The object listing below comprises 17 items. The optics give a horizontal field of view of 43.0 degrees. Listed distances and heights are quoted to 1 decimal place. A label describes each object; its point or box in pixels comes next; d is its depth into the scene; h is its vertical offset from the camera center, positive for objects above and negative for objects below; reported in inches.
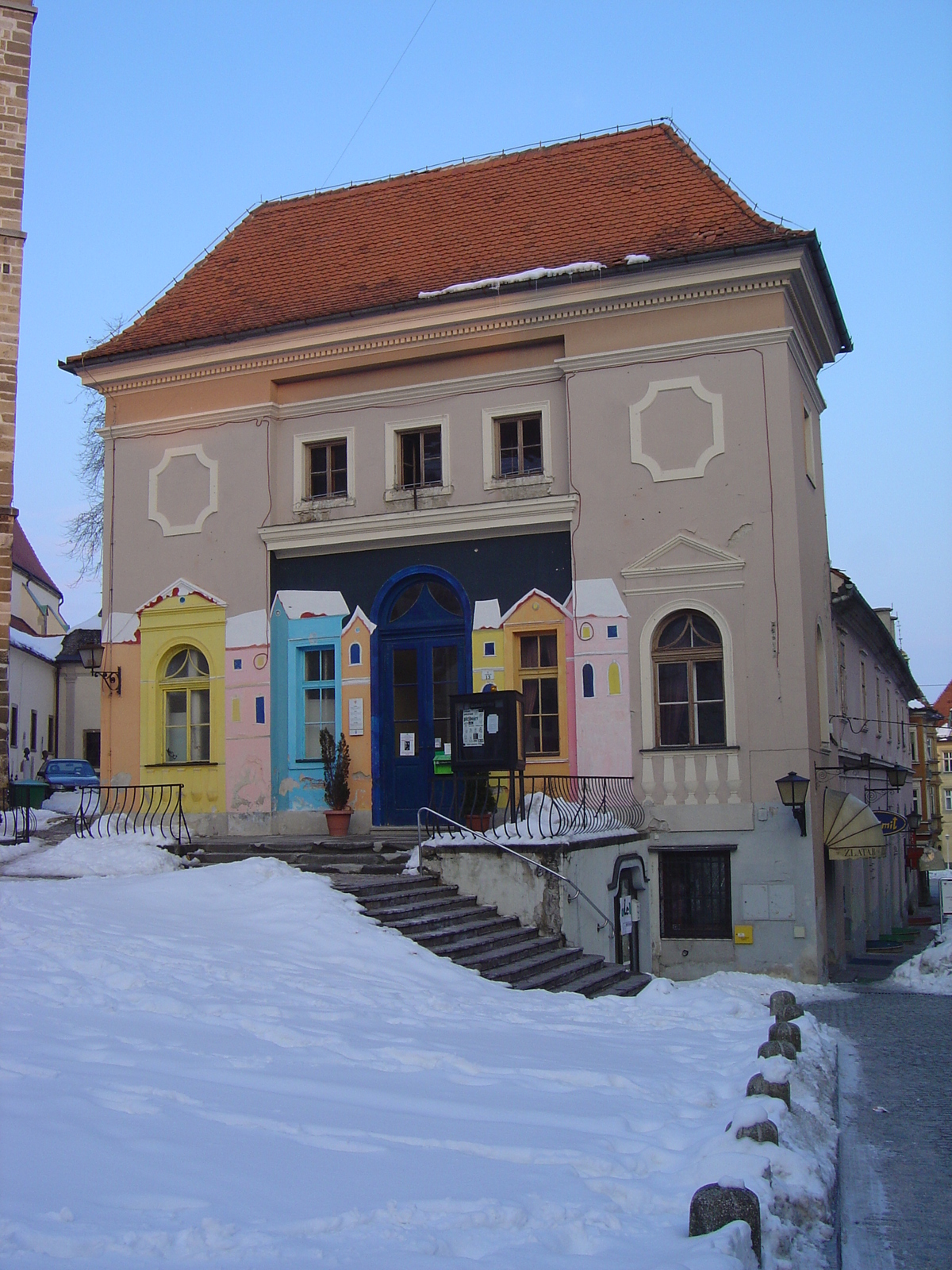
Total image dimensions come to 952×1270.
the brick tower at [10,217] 803.4 +366.3
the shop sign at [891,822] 749.2 -44.8
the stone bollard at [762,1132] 245.6 -76.6
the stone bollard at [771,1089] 292.5 -80.8
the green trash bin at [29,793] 1013.8 -22.3
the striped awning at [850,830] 644.7 -41.5
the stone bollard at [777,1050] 346.6 -85.0
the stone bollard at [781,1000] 425.0 -87.0
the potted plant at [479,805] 591.2 -23.7
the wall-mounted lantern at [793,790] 603.8 -18.1
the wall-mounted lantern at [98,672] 764.6 +60.3
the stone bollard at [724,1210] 198.2 -74.5
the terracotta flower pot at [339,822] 677.9 -34.1
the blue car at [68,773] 1216.2 -7.2
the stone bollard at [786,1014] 412.5 -90.0
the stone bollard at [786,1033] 366.0 -84.6
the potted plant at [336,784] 680.4 -13.0
